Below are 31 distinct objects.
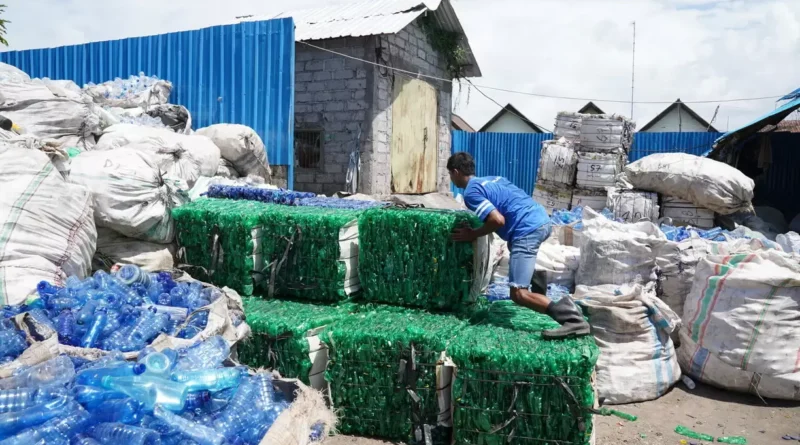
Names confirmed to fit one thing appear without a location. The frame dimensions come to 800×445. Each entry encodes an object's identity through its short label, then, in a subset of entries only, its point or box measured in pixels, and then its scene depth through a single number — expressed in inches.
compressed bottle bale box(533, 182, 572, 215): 406.0
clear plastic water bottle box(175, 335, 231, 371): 114.8
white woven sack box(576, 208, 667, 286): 199.5
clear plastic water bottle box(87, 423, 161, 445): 86.7
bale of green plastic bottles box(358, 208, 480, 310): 156.4
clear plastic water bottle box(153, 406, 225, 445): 94.4
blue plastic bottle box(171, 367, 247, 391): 106.6
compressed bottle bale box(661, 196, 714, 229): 325.1
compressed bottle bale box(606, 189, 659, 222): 328.5
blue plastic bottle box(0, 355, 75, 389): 99.3
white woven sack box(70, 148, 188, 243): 161.9
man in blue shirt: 151.1
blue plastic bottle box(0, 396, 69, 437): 85.9
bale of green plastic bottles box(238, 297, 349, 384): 141.6
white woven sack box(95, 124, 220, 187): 208.8
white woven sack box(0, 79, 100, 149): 215.8
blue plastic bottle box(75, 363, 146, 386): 100.7
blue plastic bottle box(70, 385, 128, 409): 95.4
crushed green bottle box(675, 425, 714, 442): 147.4
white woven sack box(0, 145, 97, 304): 134.0
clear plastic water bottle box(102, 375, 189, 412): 98.4
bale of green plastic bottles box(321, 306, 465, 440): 133.2
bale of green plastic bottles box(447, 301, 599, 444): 120.6
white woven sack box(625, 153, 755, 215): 311.4
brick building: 377.7
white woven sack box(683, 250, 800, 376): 168.4
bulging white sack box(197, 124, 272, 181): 274.8
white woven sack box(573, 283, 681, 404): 167.6
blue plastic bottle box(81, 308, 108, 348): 118.5
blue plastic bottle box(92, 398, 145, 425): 92.5
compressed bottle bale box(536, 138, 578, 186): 398.0
